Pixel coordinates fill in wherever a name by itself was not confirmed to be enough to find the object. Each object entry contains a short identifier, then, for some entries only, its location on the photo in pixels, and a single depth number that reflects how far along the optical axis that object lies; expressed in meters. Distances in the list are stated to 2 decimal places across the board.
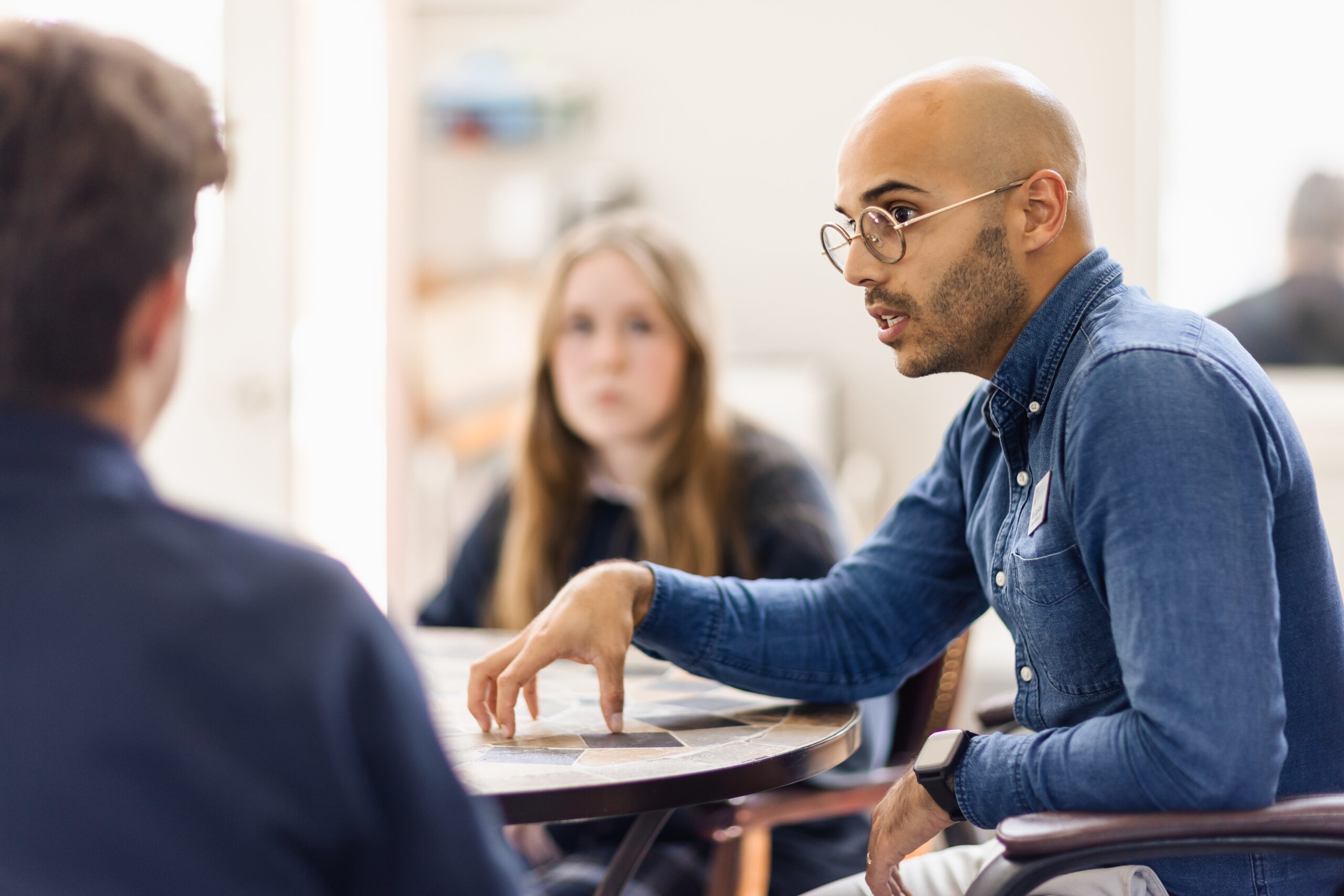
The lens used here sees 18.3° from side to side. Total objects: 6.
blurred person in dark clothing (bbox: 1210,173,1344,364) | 6.44
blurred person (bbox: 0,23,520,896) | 2.84
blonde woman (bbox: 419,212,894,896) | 4.02
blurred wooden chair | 3.57
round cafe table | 3.18
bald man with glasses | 3.10
